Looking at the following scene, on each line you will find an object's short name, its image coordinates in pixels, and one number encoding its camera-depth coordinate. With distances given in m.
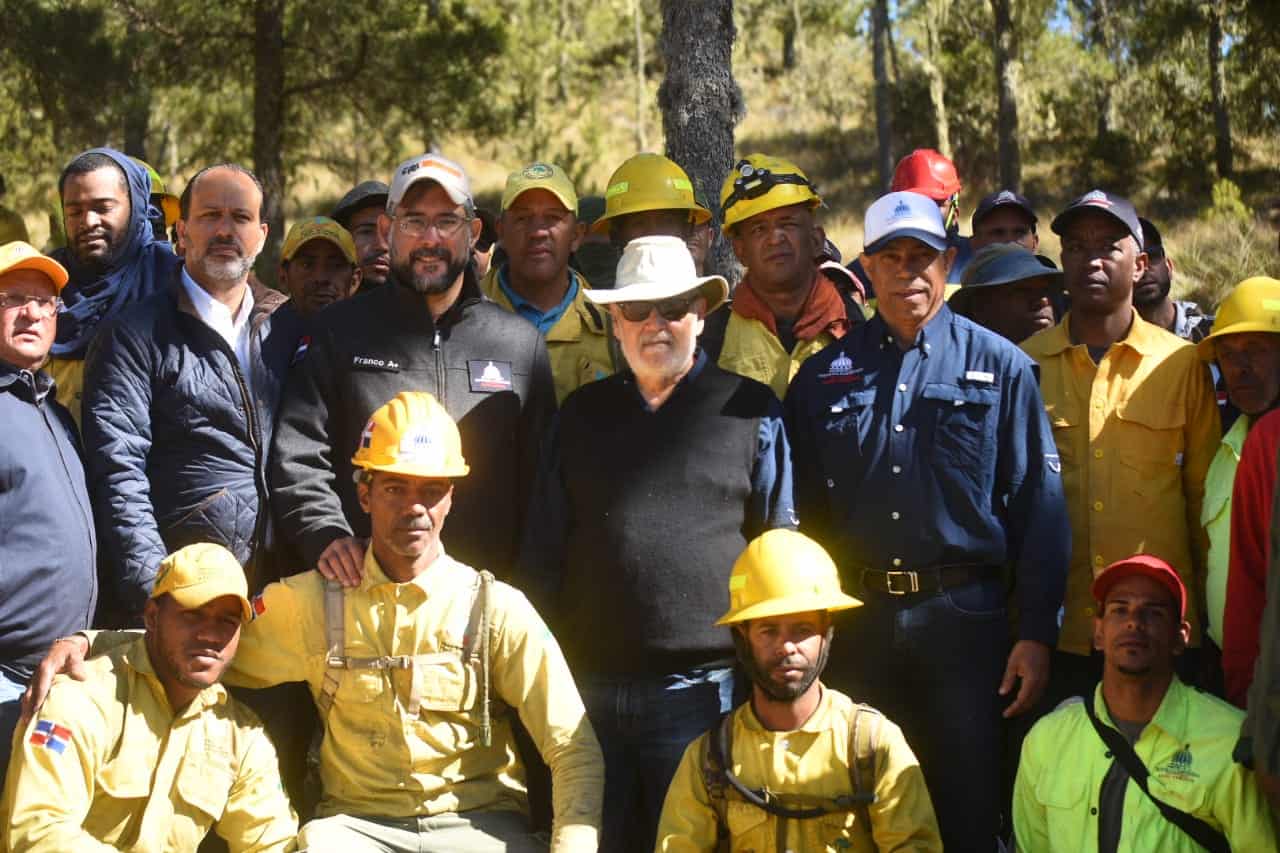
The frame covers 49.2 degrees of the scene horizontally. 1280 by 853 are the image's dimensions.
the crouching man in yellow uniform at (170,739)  4.39
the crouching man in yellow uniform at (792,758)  4.39
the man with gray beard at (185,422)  4.98
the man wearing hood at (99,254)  5.97
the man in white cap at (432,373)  5.18
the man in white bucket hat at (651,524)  4.77
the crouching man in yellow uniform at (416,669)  4.64
